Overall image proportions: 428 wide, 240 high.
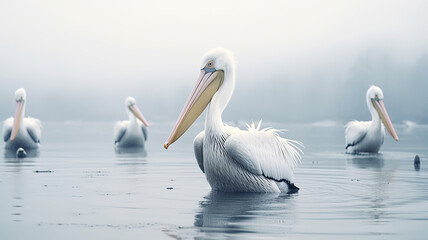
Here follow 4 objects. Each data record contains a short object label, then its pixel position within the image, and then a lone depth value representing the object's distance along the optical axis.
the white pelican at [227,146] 7.67
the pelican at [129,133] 19.84
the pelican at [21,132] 18.16
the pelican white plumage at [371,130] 16.14
